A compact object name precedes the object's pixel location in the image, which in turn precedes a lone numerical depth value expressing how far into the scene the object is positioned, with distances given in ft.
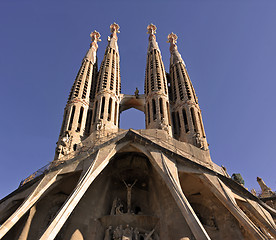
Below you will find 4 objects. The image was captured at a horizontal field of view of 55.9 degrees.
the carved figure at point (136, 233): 44.55
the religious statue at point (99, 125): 68.31
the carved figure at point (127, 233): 43.68
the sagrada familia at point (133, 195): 42.11
